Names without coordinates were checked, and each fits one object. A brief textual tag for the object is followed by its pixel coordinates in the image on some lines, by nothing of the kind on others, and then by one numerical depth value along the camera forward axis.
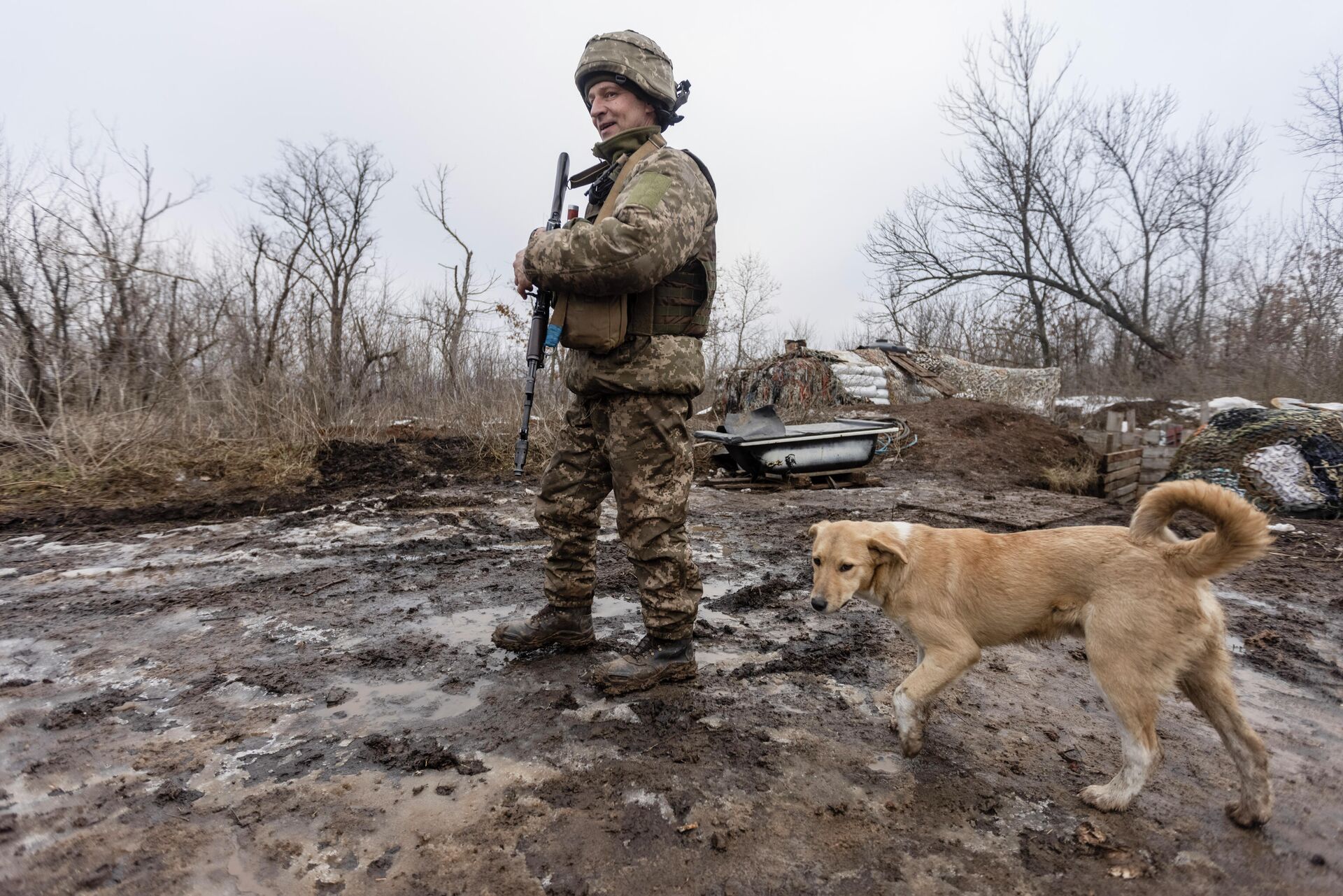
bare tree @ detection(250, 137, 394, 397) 19.08
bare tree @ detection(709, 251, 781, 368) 20.22
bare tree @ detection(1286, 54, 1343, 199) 16.81
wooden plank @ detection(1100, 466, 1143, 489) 10.00
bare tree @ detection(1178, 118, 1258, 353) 21.73
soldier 2.61
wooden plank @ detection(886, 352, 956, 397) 17.12
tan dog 2.06
